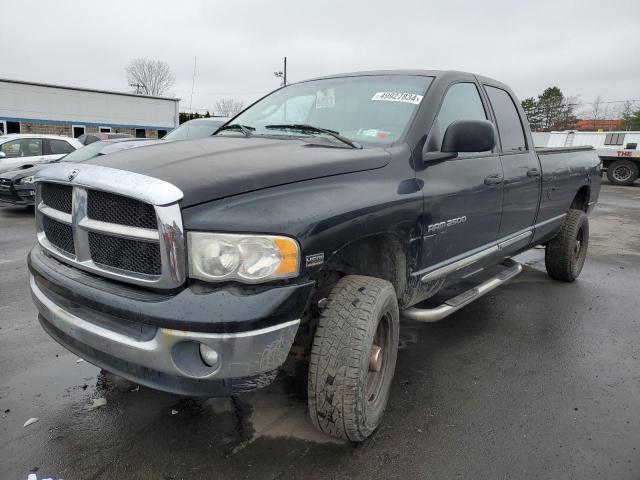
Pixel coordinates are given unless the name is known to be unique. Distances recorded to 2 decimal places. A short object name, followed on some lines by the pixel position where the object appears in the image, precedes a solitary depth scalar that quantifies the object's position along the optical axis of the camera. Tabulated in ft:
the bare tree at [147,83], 215.10
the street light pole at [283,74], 137.24
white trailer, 60.64
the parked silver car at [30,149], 32.99
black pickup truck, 5.94
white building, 93.20
